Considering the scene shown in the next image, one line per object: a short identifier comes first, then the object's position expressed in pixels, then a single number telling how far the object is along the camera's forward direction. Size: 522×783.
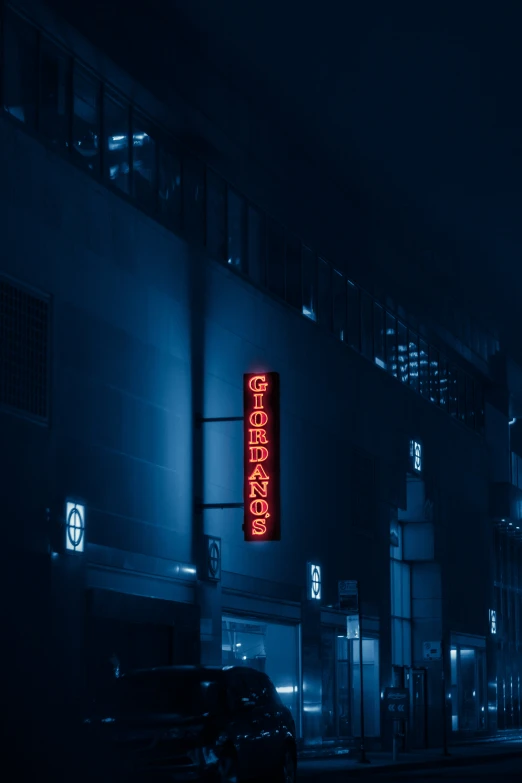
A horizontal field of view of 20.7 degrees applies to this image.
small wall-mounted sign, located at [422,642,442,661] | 37.50
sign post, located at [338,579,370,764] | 30.84
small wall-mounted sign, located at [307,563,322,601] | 34.34
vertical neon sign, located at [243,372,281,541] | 28.88
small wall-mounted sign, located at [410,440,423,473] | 42.91
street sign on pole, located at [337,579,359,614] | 30.83
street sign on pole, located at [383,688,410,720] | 31.97
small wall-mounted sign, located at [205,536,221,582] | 29.03
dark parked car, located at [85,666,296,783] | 17.89
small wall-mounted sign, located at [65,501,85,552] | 23.77
